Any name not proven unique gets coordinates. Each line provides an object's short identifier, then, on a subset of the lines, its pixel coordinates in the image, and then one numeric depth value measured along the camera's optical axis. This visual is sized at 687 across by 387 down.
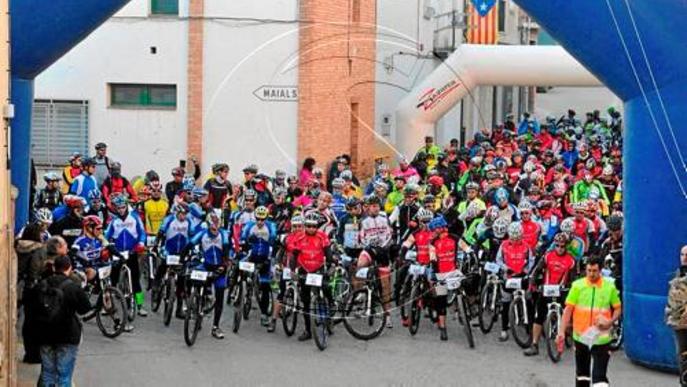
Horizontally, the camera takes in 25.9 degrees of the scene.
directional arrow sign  26.14
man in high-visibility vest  12.24
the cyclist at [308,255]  15.74
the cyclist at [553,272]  15.08
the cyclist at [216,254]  15.71
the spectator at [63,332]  11.61
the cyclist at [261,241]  16.34
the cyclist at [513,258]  15.72
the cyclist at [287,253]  15.89
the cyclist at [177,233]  16.67
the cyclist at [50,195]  18.52
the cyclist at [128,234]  16.61
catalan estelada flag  31.78
